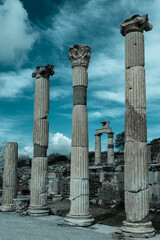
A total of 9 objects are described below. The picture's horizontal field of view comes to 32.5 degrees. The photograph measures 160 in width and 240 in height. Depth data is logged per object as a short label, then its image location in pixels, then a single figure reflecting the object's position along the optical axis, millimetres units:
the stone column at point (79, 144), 10523
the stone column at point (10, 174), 14695
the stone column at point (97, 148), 32031
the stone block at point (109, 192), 15320
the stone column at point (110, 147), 31750
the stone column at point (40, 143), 12844
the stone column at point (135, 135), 8492
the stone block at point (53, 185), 20612
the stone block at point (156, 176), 13969
